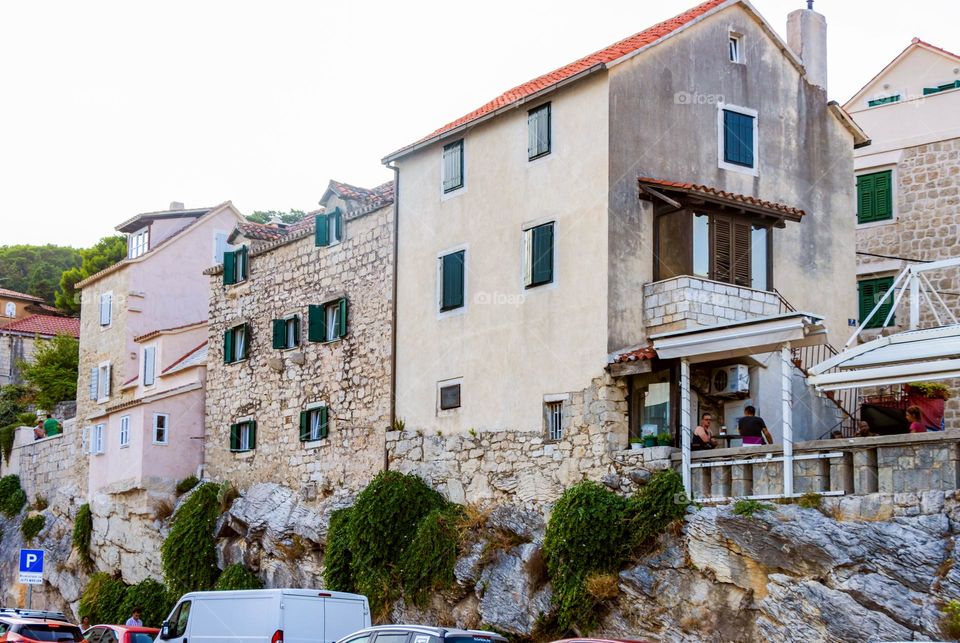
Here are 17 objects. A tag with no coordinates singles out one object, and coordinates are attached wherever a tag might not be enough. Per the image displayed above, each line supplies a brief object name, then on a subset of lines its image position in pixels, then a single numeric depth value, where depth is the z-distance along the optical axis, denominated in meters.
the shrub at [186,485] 37.88
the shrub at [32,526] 45.16
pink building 38.06
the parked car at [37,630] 26.64
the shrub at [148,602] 35.84
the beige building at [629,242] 25.36
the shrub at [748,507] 21.70
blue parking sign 32.06
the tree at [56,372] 59.19
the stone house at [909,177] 34.03
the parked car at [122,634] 26.91
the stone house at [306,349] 31.84
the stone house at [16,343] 75.94
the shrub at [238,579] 33.06
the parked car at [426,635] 18.69
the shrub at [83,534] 40.56
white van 22.30
